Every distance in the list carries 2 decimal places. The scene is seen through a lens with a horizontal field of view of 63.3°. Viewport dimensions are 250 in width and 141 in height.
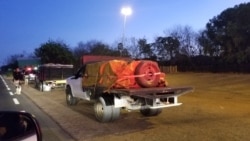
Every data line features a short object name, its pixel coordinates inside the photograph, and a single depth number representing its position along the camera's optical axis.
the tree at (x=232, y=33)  23.17
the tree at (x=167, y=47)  33.79
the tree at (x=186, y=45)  33.65
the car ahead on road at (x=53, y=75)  14.94
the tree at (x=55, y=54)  28.10
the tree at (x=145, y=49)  34.02
